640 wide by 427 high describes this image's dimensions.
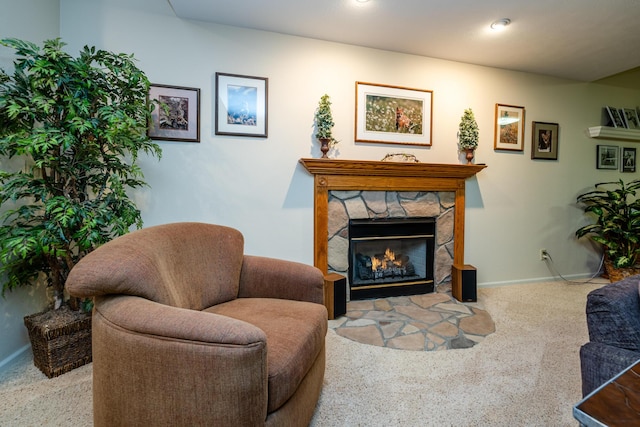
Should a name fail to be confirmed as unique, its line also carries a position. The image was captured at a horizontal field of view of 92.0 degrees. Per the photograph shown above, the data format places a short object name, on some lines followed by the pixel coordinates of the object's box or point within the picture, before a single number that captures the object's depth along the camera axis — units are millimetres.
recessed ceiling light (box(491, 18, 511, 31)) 2504
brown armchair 932
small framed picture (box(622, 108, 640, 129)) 3869
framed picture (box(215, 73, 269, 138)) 2643
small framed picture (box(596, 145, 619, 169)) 3838
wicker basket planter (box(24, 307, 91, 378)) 1757
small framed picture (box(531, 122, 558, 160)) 3561
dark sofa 1145
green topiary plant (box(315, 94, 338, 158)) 2728
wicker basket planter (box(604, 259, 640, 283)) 3412
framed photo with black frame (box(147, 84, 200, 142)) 2494
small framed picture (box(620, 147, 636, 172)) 3938
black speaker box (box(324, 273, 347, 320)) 2582
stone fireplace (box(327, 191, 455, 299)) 2932
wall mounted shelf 3682
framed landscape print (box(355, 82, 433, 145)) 2996
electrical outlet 3688
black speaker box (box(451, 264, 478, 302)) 3039
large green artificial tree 1619
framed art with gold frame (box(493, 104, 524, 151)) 3416
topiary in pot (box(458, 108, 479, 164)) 3133
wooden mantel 2805
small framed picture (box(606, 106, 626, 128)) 3807
